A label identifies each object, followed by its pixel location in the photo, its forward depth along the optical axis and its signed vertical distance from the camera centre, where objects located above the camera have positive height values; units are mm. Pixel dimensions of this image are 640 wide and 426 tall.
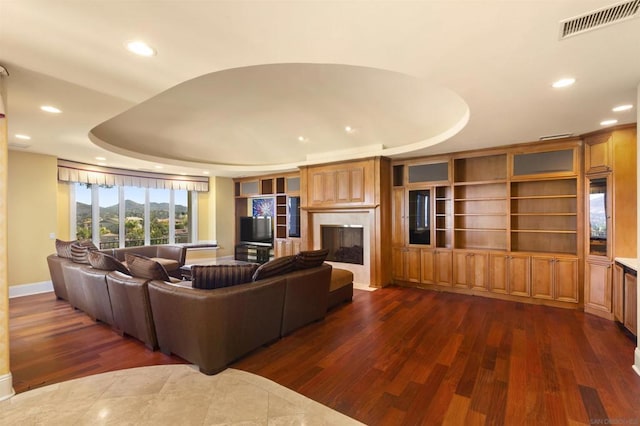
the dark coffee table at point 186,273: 5156 -1109
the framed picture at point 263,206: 8098 +168
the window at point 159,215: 7598 -66
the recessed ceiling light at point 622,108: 3008 +1117
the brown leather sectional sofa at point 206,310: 2539 -1035
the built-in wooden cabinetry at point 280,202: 7387 +292
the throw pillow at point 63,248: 4439 -571
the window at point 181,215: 8094 -73
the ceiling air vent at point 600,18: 1587 +1143
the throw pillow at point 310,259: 3594 -617
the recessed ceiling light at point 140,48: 1898 +1141
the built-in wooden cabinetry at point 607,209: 3689 +22
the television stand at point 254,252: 7977 -1168
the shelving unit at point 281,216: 7785 -108
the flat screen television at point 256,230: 8117 -515
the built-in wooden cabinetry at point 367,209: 5539 +64
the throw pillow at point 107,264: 3531 -642
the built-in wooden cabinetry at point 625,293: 3168 -1000
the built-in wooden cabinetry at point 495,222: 4398 -189
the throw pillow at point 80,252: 4013 -562
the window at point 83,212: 6180 +21
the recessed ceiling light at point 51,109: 3038 +1145
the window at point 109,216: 6637 -78
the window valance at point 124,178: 5842 +859
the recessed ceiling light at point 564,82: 2424 +1130
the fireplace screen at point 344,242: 6027 -684
